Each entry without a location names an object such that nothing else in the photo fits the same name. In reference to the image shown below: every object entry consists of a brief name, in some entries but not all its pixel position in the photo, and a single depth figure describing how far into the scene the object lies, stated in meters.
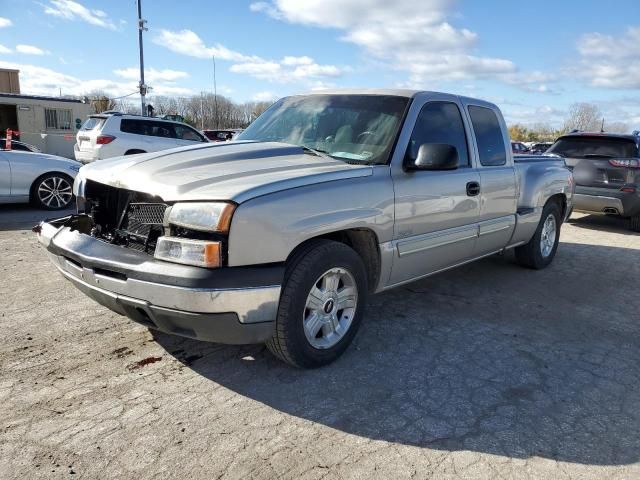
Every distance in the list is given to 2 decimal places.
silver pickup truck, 2.72
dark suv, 8.62
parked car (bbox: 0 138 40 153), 12.12
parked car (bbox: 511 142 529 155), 23.13
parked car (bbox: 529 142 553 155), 28.76
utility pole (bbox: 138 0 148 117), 24.91
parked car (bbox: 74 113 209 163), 13.06
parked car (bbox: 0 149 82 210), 8.22
